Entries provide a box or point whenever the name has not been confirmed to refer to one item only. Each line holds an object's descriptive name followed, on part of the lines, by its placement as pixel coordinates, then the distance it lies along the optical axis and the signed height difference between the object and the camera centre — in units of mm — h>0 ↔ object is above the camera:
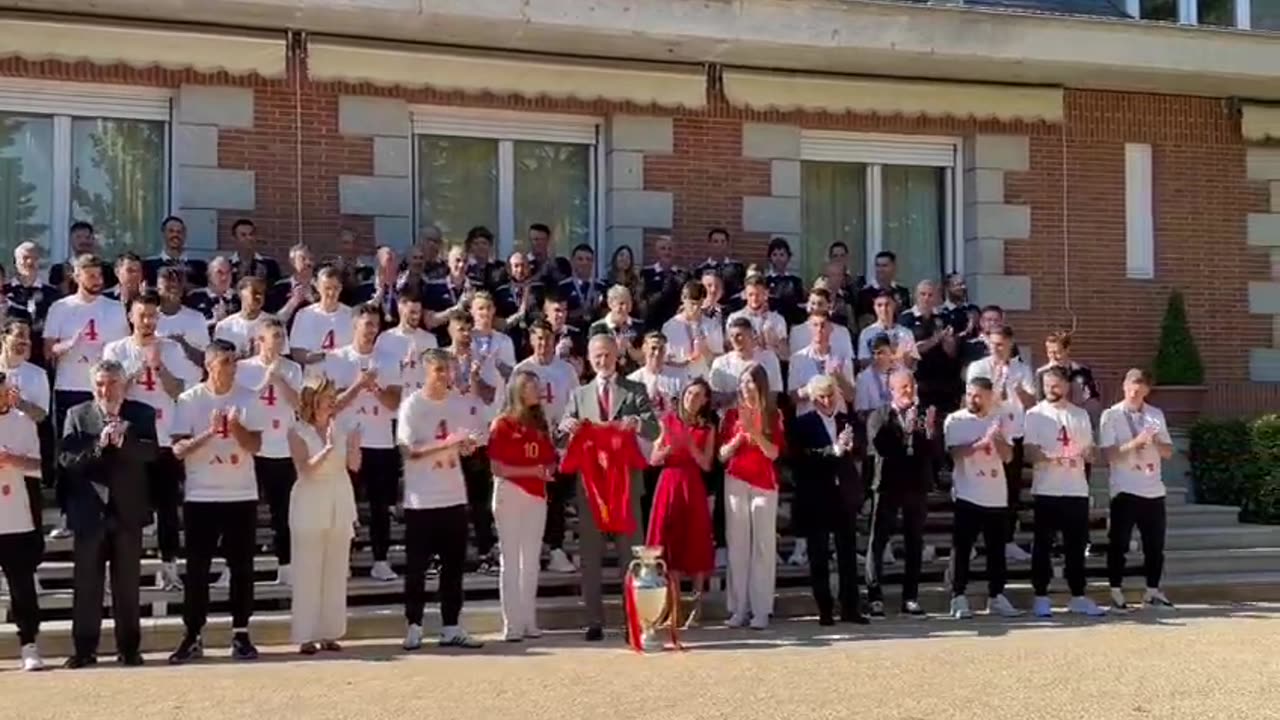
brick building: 13539 +2487
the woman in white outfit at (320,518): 9664 -787
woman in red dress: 10547 -682
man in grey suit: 10469 -153
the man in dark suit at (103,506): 9305 -683
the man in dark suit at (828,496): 10914 -753
